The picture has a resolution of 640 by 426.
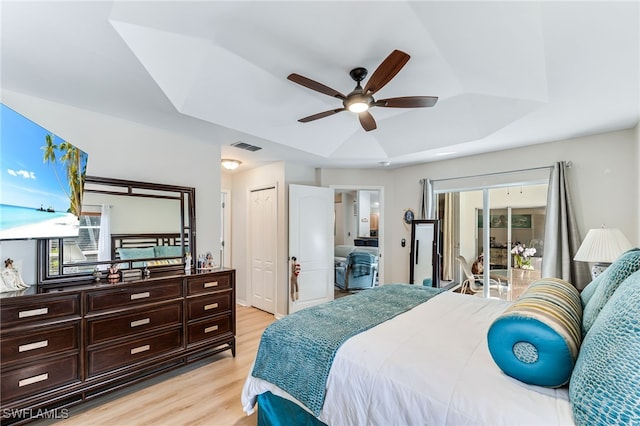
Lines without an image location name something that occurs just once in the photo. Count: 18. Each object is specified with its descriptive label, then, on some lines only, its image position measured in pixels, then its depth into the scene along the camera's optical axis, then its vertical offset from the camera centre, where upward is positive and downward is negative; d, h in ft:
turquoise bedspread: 5.17 -2.53
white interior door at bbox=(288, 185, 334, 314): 14.38 -1.47
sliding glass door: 12.51 -0.60
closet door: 14.84 -1.75
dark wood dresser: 6.15 -3.15
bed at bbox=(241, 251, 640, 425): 3.31 -2.40
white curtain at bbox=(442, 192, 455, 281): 15.20 -1.37
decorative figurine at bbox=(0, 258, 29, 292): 6.54 -1.50
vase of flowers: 12.76 -1.87
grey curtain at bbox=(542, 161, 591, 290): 10.51 -0.88
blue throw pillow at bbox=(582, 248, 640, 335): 4.50 -1.17
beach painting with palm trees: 5.52 +0.74
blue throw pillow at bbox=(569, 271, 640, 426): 2.77 -1.66
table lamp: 8.52 -1.04
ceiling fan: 5.52 +2.76
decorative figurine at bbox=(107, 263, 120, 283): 8.08 -1.72
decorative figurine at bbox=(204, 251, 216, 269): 10.70 -1.77
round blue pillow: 3.73 -1.75
